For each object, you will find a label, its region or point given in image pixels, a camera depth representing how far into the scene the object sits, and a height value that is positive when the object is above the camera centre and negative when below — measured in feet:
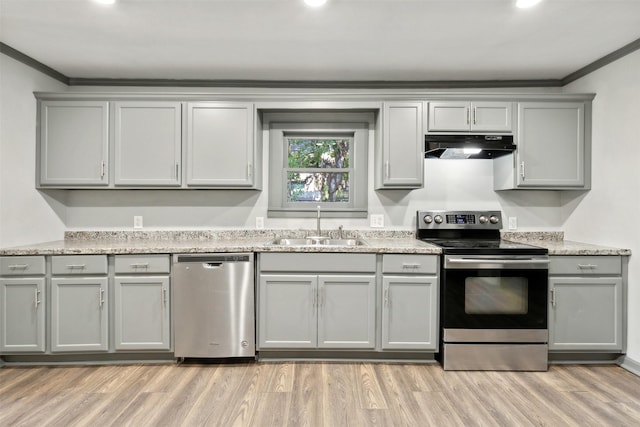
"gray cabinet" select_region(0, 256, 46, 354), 8.30 -2.26
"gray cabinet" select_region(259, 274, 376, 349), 8.74 -2.43
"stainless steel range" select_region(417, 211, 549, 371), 8.42 -2.28
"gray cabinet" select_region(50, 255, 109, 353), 8.42 -2.26
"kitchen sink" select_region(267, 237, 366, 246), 10.48 -0.87
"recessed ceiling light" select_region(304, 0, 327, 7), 6.80 +4.11
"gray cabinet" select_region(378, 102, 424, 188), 9.76 +2.05
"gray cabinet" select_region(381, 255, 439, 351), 8.68 -2.21
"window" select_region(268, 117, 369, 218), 11.02 +1.39
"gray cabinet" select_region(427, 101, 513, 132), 9.73 +2.72
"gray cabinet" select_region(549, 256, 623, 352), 8.64 -2.21
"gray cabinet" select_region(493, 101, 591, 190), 9.71 +1.94
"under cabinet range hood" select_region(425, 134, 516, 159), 9.41 +1.91
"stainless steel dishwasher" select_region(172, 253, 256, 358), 8.58 -2.26
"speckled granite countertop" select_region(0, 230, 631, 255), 8.57 -0.85
